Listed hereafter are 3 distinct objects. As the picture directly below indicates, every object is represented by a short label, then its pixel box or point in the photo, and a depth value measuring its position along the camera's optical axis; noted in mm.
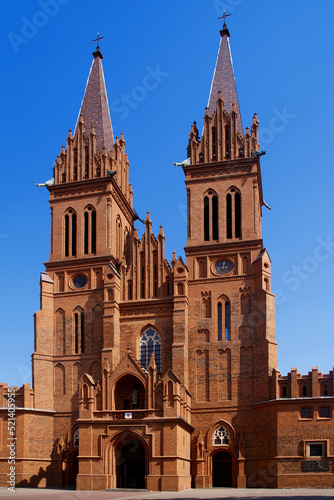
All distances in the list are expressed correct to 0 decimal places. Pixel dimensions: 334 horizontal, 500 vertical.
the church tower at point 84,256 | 56031
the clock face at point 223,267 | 56625
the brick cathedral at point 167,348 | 48656
